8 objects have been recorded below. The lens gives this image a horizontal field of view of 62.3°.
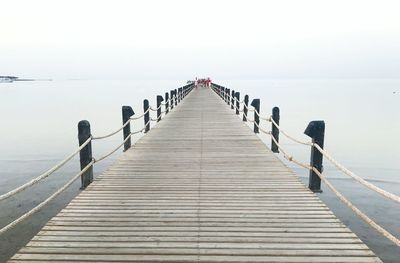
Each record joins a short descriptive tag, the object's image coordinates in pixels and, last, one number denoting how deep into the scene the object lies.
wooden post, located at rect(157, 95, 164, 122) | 15.85
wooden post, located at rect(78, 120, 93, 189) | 6.89
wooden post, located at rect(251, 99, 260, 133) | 13.86
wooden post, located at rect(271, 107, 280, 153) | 11.45
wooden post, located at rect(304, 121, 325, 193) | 6.50
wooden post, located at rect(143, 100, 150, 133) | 13.87
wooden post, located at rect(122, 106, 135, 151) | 10.40
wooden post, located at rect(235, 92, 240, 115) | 19.47
